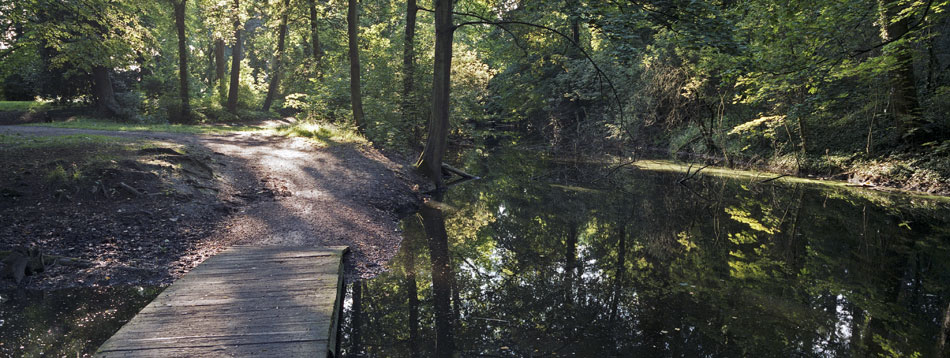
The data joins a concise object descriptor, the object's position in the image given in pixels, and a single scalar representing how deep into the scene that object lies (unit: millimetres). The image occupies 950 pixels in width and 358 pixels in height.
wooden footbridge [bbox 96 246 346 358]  4262
